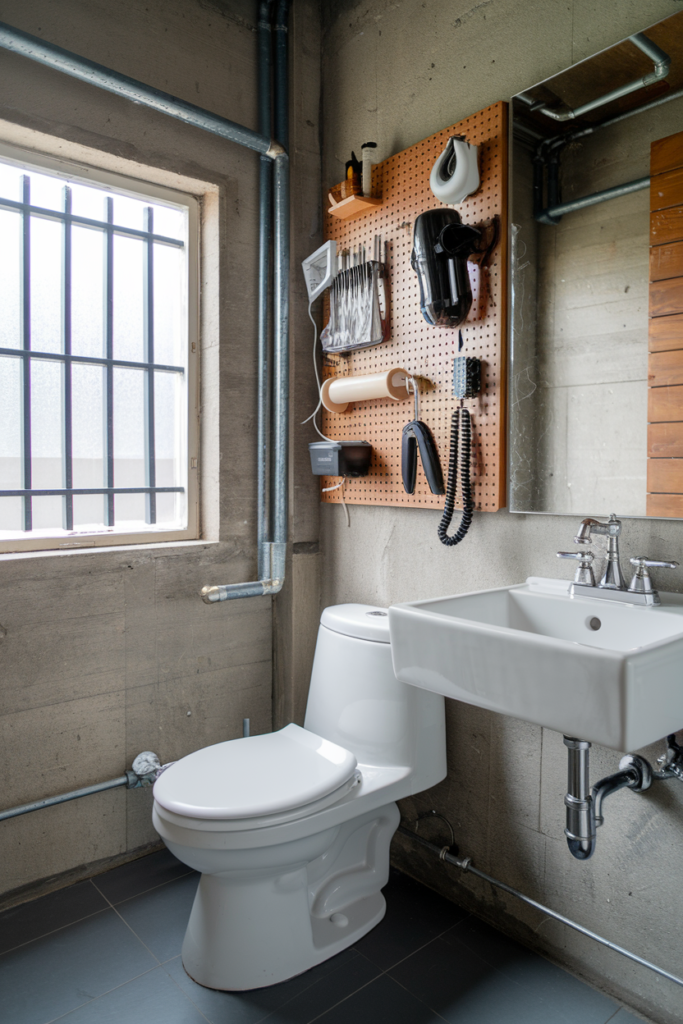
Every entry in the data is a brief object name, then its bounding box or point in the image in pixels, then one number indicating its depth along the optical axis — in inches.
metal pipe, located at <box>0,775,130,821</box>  67.2
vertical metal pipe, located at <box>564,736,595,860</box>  48.9
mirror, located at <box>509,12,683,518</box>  53.6
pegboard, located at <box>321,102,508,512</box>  64.3
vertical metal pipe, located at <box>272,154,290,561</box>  83.2
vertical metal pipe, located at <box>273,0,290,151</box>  83.6
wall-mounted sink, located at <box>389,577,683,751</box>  37.7
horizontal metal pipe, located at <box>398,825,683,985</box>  54.1
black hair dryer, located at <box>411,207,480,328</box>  64.7
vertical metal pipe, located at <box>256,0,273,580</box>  83.0
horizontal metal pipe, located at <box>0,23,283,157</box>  62.2
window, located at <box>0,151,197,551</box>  73.3
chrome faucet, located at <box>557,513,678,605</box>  51.1
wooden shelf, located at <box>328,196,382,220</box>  77.2
